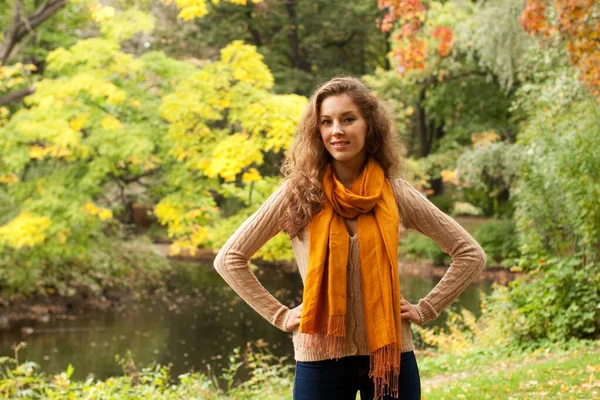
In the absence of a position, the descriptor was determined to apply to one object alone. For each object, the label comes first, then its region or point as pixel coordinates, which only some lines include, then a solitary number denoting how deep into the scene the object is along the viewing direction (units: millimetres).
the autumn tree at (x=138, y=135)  11250
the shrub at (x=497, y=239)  20203
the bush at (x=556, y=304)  7859
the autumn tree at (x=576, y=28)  7281
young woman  2377
